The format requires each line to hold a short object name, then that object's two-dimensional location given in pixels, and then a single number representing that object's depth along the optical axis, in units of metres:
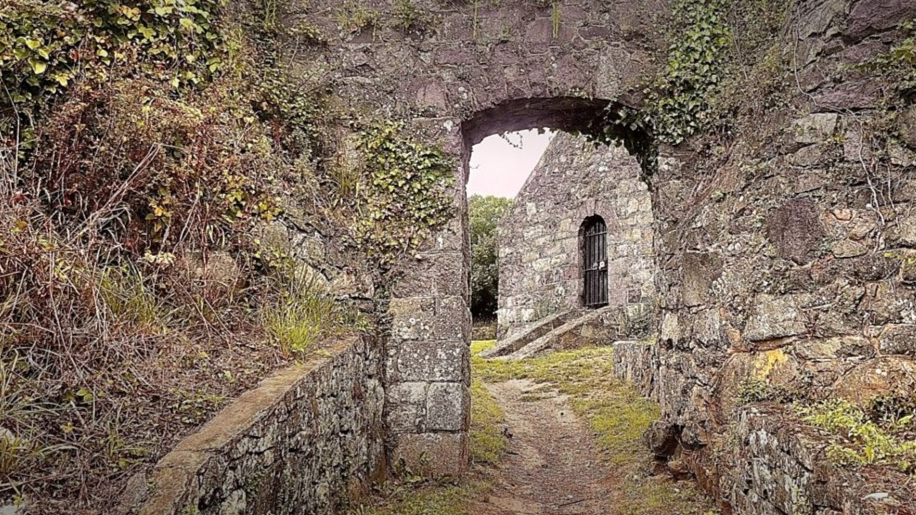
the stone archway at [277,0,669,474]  4.92
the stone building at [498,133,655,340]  11.30
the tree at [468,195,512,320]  16.89
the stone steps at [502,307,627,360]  10.97
